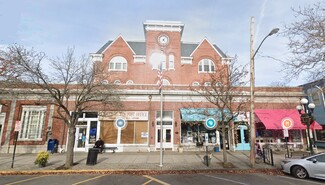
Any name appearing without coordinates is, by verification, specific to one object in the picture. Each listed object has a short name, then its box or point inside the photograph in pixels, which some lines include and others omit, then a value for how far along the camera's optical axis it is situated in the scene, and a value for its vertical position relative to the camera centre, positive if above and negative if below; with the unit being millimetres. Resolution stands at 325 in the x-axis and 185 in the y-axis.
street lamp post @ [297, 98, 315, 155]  11984 +779
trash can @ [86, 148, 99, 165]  12109 -2015
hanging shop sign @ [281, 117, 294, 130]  11874 +367
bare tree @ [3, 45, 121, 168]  11188 +3251
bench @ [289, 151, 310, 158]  16239 -2222
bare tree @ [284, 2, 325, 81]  9641 +4714
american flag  12555 +3637
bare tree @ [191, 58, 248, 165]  12445 +3328
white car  8930 -1940
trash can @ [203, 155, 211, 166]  11789 -2087
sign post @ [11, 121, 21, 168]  12134 -4
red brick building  18031 +513
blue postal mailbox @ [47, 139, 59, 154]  17156 -1754
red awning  17622 +1148
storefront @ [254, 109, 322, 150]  18000 -30
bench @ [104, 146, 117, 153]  17906 -2075
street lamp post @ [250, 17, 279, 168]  11480 +2036
